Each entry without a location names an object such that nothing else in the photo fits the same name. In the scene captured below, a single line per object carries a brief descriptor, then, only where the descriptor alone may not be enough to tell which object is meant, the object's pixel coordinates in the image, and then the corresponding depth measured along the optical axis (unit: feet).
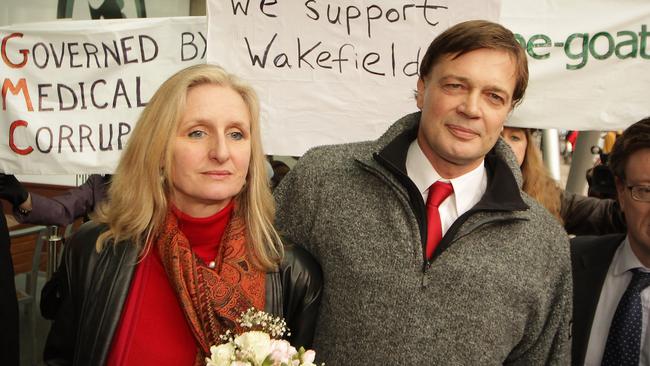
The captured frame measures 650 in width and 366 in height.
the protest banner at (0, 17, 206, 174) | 10.29
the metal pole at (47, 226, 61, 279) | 12.94
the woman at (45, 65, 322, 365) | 5.68
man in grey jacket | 5.63
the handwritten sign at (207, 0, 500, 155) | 9.54
